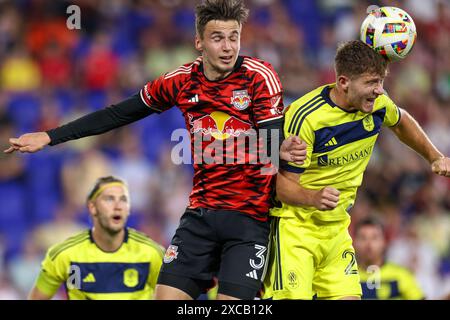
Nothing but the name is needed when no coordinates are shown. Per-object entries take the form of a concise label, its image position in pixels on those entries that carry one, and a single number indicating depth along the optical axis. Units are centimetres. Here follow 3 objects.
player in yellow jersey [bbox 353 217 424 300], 1519
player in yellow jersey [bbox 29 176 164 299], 1384
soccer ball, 1020
